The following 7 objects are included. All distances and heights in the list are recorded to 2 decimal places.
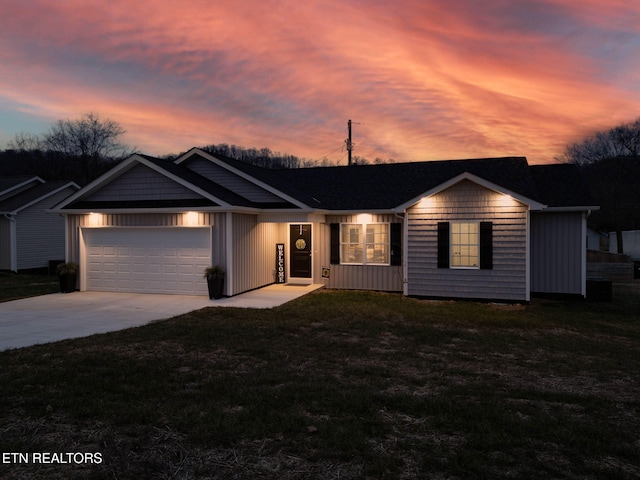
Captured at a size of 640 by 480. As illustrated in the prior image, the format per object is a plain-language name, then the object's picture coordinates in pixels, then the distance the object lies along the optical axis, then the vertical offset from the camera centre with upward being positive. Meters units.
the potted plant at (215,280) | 13.13 -1.28
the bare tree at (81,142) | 49.91 +11.48
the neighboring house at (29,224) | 21.77 +0.79
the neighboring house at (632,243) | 29.27 -0.56
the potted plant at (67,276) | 14.62 -1.24
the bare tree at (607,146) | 34.84 +7.75
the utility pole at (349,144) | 32.31 +6.80
